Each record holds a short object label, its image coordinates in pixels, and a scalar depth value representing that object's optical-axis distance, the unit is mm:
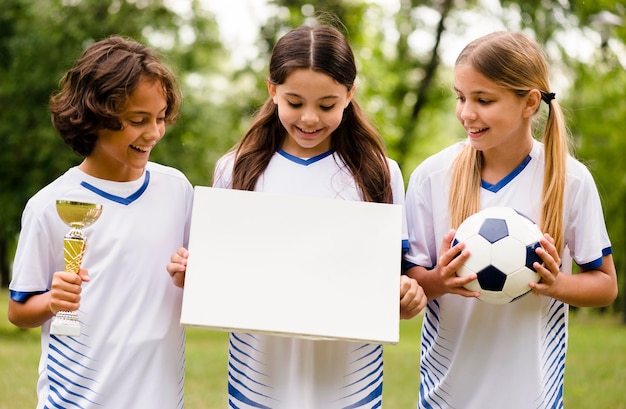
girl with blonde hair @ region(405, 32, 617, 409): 3672
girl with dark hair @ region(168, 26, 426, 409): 3604
